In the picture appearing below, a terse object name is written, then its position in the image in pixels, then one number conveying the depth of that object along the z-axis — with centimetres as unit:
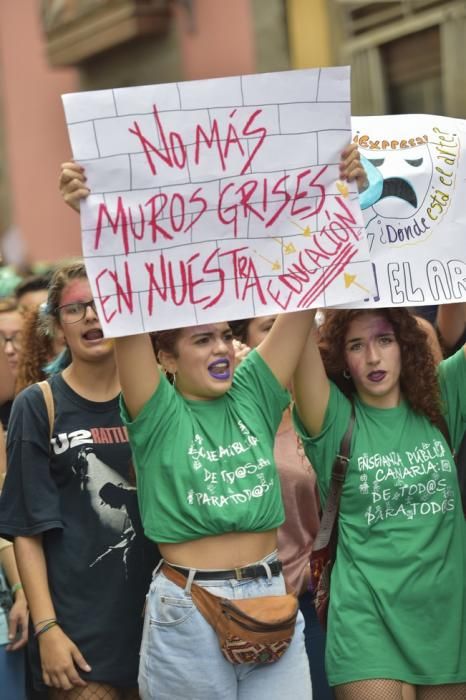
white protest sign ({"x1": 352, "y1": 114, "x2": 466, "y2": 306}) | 861
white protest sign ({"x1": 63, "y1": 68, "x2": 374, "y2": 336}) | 745
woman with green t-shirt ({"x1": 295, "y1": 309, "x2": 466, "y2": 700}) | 809
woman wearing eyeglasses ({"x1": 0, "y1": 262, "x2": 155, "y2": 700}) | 822
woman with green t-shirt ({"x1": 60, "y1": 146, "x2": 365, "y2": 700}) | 739
